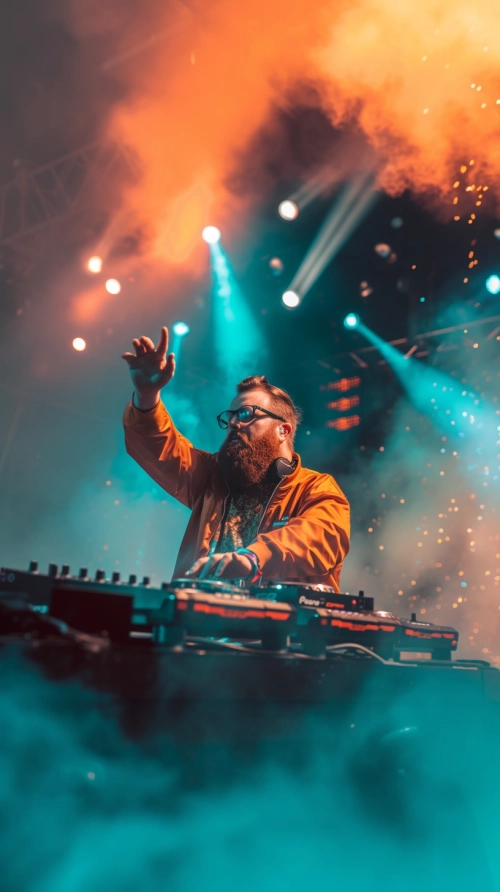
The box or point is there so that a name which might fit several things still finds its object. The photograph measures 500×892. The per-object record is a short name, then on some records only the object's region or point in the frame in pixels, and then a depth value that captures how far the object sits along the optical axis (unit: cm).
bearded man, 192
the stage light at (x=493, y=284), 570
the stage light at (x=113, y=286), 666
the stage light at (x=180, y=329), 730
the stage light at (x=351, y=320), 702
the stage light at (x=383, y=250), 600
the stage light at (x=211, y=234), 631
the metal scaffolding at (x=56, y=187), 543
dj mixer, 94
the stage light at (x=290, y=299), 660
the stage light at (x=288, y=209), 568
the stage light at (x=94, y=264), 634
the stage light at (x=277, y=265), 654
